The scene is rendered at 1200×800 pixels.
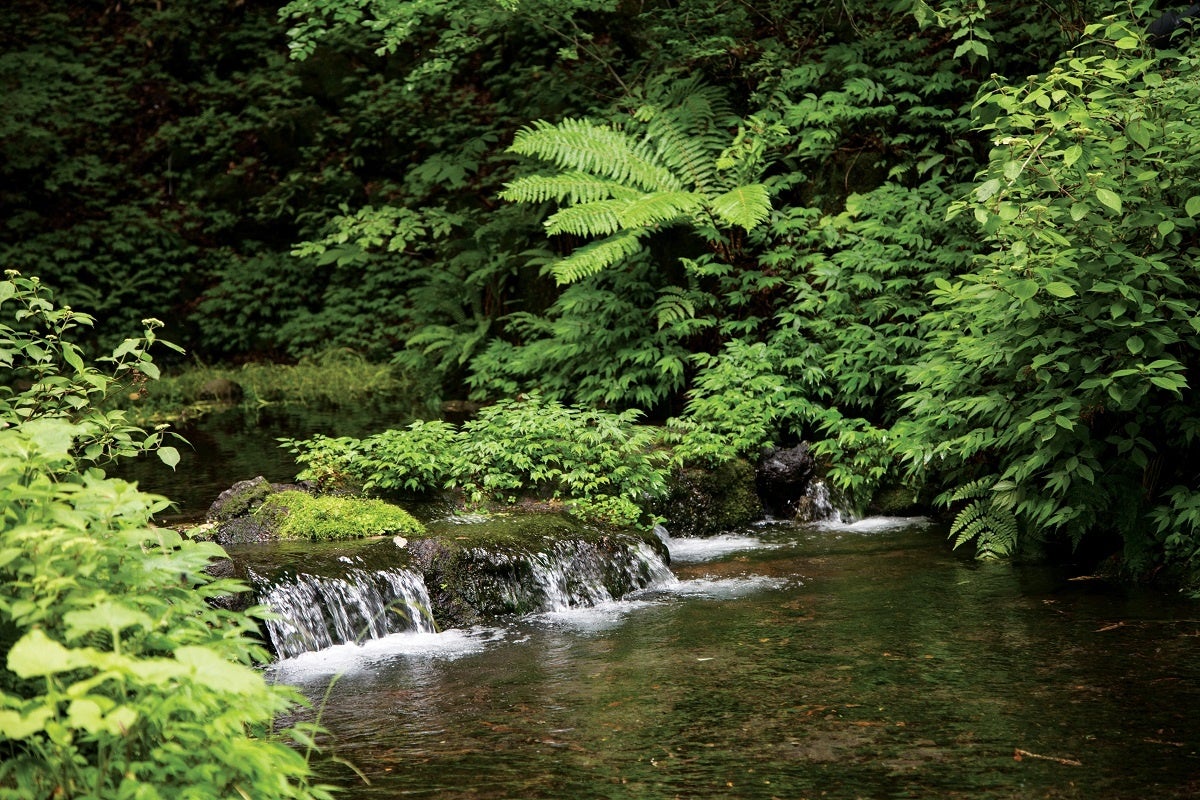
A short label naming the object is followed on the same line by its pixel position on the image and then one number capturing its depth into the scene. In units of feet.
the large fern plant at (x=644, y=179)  31.27
